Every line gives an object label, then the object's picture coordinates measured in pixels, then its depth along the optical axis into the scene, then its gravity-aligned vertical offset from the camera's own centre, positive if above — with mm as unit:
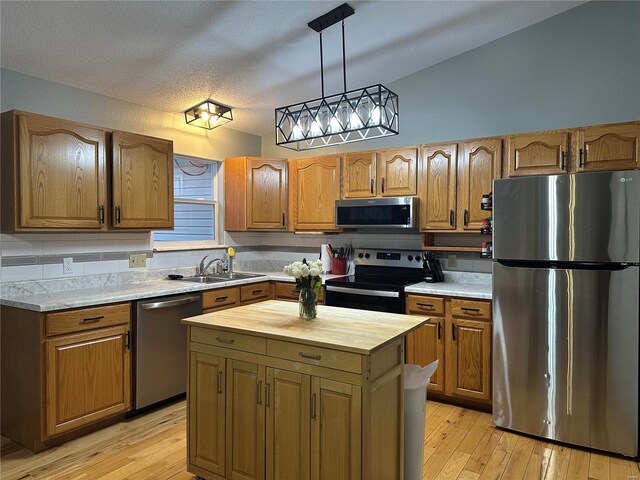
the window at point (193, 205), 4309 +299
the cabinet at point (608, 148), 2912 +586
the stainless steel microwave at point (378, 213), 3734 +192
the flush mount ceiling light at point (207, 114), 4043 +1135
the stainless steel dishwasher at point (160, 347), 3129 -841
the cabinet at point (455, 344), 3218 -850
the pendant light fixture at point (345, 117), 2262 +651
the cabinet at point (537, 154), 3139 +591
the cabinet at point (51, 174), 2744 +403
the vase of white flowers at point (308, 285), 2226 -265
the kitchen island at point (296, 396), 1812 -733
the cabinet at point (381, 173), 3842 +555
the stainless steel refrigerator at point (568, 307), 2617 -467
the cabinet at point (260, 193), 4488 +424
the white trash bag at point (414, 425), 2215 -977
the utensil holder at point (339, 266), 4477 -327
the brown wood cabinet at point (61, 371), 2629 -870
